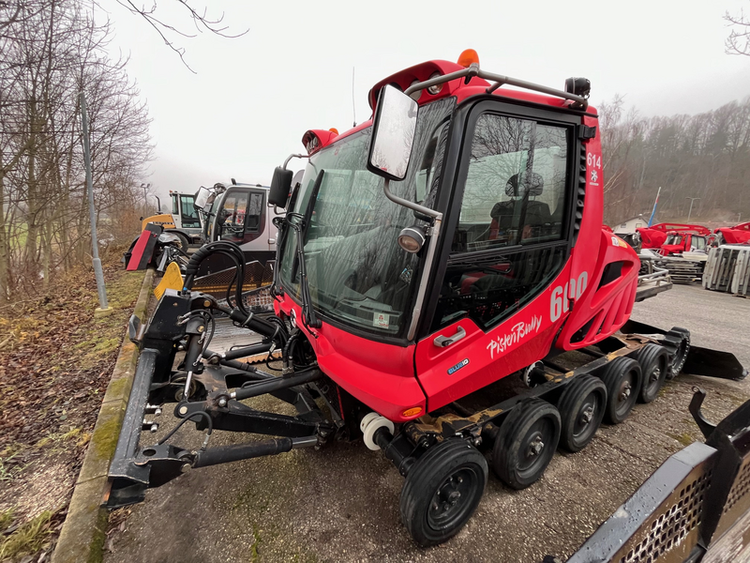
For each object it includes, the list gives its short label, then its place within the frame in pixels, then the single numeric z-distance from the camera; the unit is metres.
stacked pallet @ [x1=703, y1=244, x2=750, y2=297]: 9.73
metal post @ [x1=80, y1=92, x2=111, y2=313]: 5.33
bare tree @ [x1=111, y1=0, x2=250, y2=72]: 2.68
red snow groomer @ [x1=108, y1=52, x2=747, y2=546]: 1.82
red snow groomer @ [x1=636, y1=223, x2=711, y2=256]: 14.38
